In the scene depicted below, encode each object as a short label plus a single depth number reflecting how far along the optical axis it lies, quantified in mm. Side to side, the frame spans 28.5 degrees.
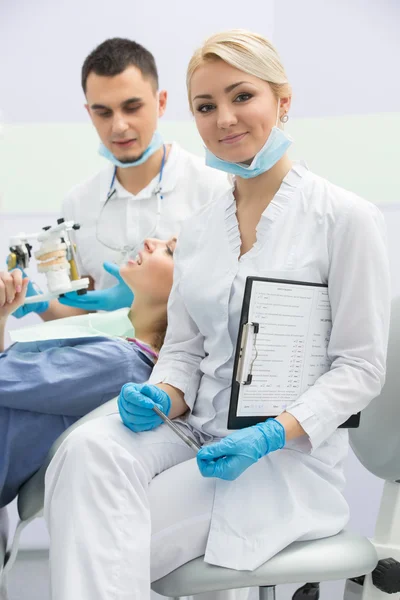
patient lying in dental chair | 1863
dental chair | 1326
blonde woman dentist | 1323
